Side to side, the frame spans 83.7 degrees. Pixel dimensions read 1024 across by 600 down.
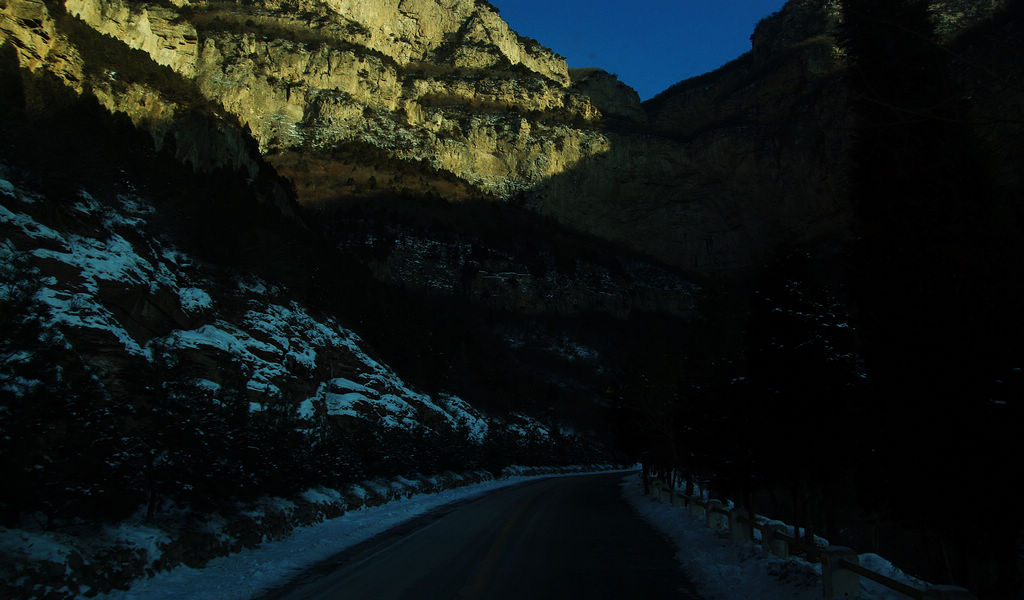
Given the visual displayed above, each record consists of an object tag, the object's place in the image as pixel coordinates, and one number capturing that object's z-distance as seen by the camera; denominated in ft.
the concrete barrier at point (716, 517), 43.87
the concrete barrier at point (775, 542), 29.68
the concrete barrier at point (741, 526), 35.65
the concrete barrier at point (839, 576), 20.65
